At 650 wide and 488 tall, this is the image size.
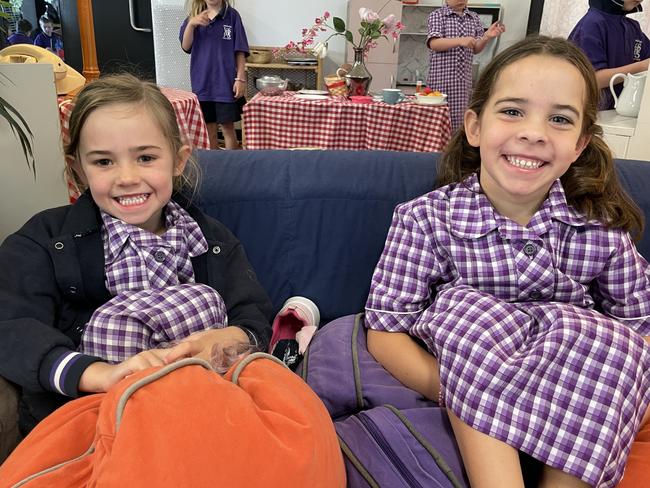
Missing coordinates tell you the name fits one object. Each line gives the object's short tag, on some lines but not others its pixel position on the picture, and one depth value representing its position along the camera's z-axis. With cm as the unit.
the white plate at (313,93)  296
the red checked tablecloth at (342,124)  267
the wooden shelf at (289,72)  493
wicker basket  499
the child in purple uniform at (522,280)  83
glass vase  286
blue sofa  136
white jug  219
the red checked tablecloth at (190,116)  233
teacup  273
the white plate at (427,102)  274
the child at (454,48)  383
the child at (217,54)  354
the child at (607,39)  247
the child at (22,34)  423
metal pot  280
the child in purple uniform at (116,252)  98
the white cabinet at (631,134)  205
